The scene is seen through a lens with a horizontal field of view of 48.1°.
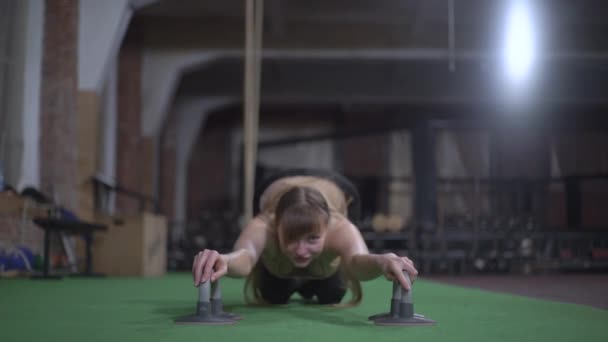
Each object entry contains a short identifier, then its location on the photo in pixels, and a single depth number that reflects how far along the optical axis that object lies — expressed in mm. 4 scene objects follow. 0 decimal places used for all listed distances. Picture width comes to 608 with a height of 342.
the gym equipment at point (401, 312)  1902
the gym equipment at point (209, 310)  1887
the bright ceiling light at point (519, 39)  8289
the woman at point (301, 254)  1879
